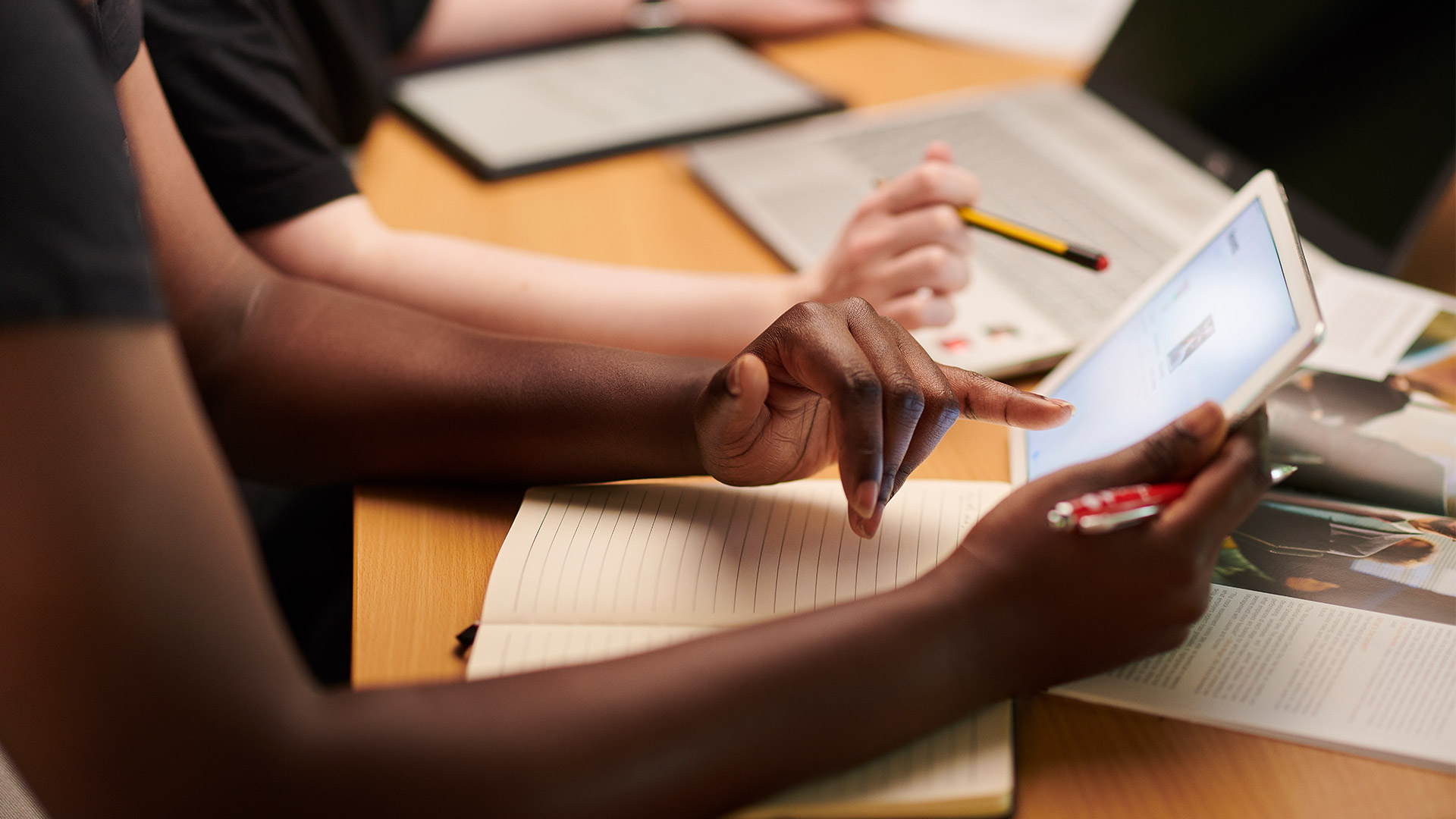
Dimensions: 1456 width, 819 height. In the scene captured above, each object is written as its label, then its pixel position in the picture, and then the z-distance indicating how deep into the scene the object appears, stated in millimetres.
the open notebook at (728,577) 421
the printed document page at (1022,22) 1280
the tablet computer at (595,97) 1022
